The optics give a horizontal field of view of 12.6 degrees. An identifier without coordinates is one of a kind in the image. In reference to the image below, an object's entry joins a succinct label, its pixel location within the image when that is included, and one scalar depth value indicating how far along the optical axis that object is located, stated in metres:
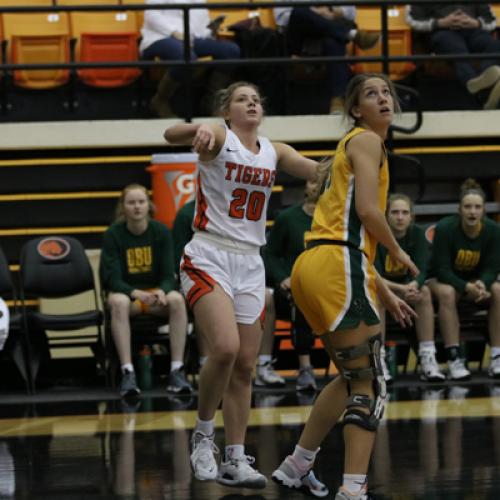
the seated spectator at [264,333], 17.00
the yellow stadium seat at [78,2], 22.09
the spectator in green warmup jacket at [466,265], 17.43
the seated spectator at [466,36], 21.12
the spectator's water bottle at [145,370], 17.34
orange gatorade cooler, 19.02
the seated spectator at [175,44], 20.35
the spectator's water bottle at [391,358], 17.27
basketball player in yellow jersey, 9.05
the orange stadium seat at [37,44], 20.95
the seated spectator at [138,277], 16.77
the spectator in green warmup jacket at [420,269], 17.09
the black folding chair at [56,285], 17.40
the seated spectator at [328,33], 20.65
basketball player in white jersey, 10.21
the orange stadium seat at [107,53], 20.96
